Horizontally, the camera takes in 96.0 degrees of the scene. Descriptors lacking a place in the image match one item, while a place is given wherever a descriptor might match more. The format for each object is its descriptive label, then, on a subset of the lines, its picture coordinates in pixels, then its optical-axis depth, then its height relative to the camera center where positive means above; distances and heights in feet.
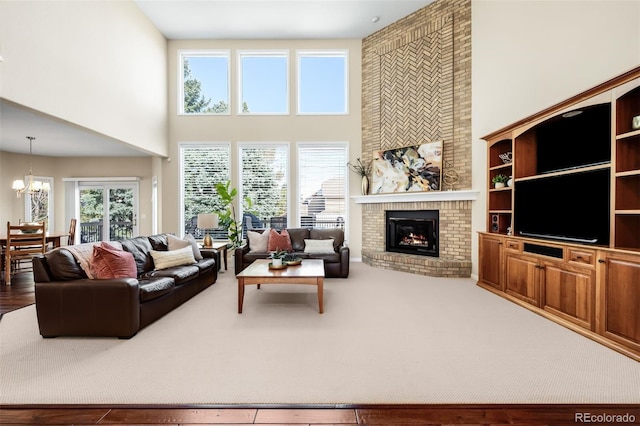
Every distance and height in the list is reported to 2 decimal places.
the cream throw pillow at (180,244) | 15.26 -1.90
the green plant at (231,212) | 21.47 -0.25
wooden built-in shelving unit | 8.55 -1.61
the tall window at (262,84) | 23.95 +10.38
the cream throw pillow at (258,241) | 19.06 -2.19
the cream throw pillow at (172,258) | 13.62 -2.38
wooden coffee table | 11.58 -2.82
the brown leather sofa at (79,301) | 9.41 -3.03
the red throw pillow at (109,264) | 10.32 -2.01
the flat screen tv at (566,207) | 9.83 +0.03
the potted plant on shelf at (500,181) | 14.65 +1.39
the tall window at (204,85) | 24.09 +10.37
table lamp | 18.74 -0.87
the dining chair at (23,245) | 16.46 -2.13
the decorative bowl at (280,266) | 13.17 -2.67
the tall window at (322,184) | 23.97 +2.04
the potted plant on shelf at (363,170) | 22.66 +3.09
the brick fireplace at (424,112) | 18.20 +6.80
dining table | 18.03 -2.07
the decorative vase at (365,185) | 22.63 +1.84
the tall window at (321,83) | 23.81 +10.40
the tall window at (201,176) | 24.13 +2.76
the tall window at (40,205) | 24.85 +0.37
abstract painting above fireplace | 19.26 +2.80
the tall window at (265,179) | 24.12 +2.49
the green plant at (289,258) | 14.10 -2.50
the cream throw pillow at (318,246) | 18.94 -2.50
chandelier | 19.19 +1.61
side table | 17.41 -2.45
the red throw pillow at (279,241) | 19.21 -2.20
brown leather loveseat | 17.84 -3.11
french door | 25.90 -0.09
